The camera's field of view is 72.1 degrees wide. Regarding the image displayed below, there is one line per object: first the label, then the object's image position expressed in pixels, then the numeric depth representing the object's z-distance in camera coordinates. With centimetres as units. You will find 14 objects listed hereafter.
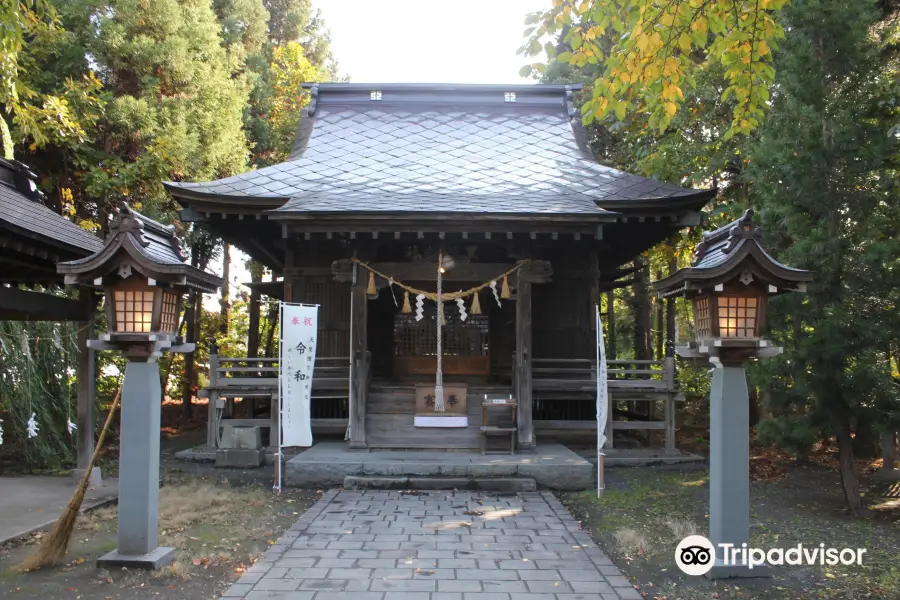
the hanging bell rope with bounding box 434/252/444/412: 922
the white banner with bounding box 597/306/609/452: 826
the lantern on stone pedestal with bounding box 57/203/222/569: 538
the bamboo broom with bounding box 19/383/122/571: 528
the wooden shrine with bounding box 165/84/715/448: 978
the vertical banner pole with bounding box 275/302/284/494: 854
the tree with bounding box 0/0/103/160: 613
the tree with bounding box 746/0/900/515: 705
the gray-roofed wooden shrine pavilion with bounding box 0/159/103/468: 674
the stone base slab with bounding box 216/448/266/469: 1009
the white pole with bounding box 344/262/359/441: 980
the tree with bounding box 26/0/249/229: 1218
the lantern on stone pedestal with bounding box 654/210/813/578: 535
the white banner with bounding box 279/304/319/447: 852
